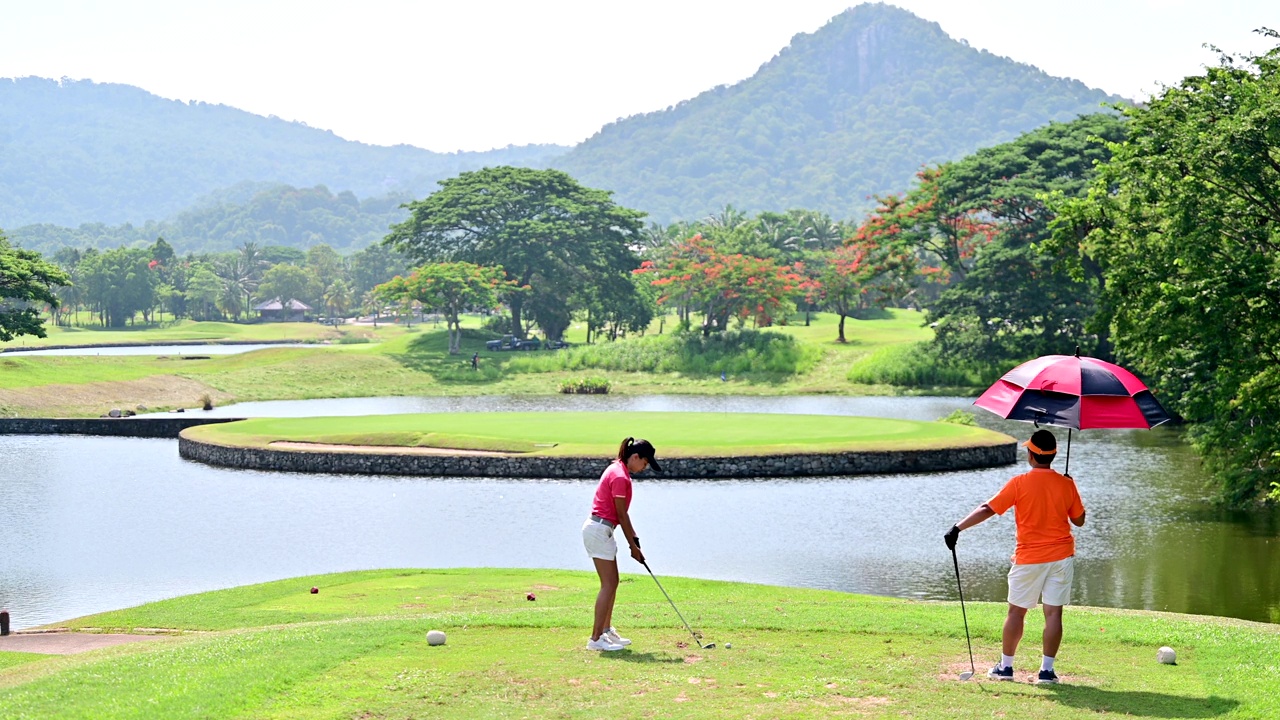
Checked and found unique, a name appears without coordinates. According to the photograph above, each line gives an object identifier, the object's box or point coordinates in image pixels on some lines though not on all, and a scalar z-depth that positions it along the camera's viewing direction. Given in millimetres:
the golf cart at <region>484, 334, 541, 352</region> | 107188
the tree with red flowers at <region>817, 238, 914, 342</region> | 88625
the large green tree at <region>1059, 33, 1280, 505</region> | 30031
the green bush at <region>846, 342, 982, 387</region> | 82375
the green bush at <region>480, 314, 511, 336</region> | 118625
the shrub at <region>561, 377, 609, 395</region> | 83500
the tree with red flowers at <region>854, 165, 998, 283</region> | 85750
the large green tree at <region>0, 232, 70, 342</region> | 61156
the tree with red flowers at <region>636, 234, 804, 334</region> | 101375
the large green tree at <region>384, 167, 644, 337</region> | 110188
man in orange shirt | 13273
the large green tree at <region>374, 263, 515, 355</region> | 102062
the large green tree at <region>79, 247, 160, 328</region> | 178500
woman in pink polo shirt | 14484
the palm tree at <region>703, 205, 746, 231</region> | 169250
